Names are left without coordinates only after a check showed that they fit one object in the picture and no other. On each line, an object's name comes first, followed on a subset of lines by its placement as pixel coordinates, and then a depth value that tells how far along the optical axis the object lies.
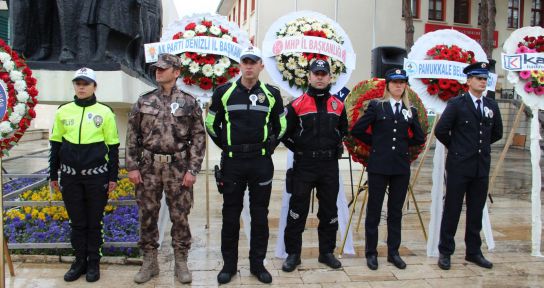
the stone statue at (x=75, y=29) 6.52
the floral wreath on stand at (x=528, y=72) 5.40
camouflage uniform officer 4.16
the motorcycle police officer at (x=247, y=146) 4.20
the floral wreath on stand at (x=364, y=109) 5.29
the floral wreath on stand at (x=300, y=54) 5.11
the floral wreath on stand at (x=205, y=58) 5.34
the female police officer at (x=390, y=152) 4.68
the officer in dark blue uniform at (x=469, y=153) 4.80
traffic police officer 4.16
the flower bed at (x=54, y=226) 4.84
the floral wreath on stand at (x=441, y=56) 5.64
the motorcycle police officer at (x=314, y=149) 4.52
